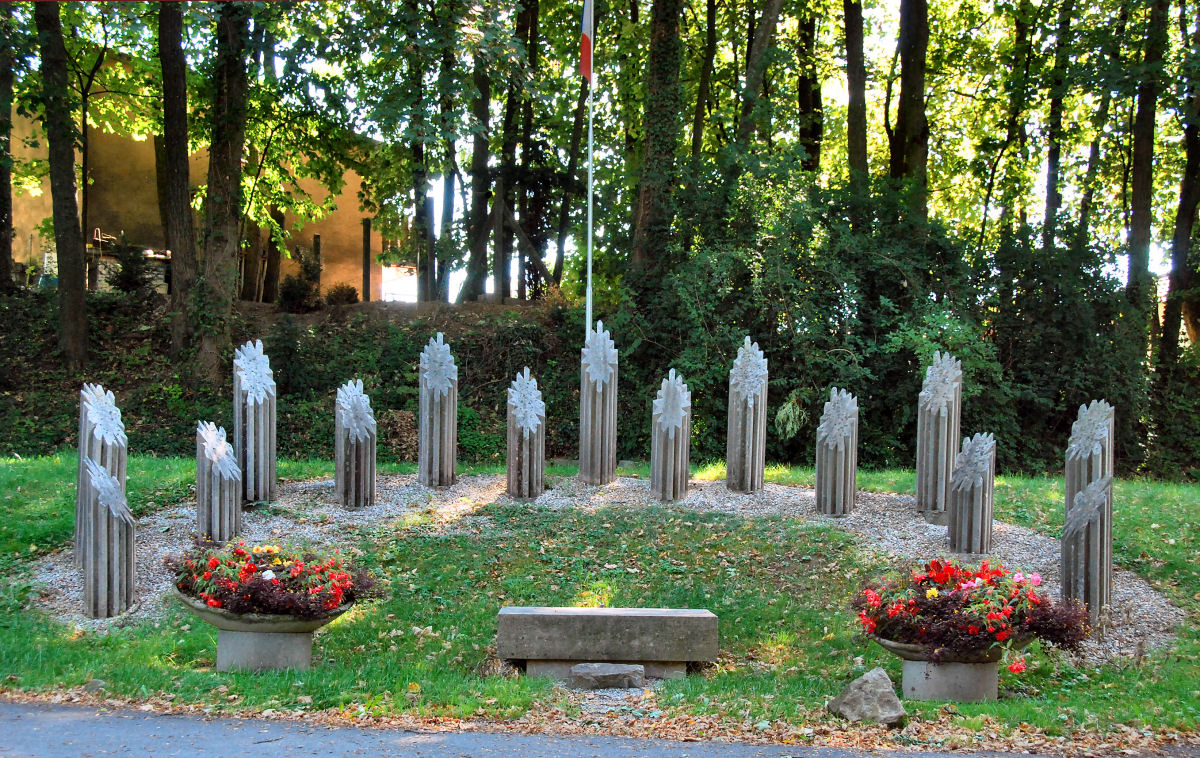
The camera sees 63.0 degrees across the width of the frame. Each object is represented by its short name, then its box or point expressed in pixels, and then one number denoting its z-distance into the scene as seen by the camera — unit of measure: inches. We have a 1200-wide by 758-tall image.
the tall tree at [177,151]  638.5
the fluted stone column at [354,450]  429.4
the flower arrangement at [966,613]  250.2
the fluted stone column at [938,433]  422.0
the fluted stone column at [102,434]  362.9
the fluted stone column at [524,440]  452.4
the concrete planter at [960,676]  254.4
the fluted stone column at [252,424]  429.4
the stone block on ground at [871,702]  231.9
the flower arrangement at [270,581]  263.1
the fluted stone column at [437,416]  464.4
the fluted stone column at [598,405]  478.9
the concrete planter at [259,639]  265.4
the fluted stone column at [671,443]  450.6
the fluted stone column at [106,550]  317.4
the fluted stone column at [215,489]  377.1
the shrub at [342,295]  855.1
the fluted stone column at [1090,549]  308.3
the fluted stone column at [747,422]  462.0
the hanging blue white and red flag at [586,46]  585.3
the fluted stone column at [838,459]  426.6
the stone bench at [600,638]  283.0
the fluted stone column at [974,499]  366.6
